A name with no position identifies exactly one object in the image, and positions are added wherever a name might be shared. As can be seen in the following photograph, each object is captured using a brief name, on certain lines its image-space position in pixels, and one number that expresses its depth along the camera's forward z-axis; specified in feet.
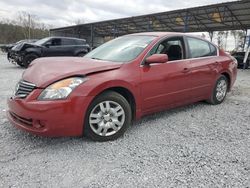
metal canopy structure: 45.45
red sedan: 7.73
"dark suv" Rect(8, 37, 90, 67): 32.03
